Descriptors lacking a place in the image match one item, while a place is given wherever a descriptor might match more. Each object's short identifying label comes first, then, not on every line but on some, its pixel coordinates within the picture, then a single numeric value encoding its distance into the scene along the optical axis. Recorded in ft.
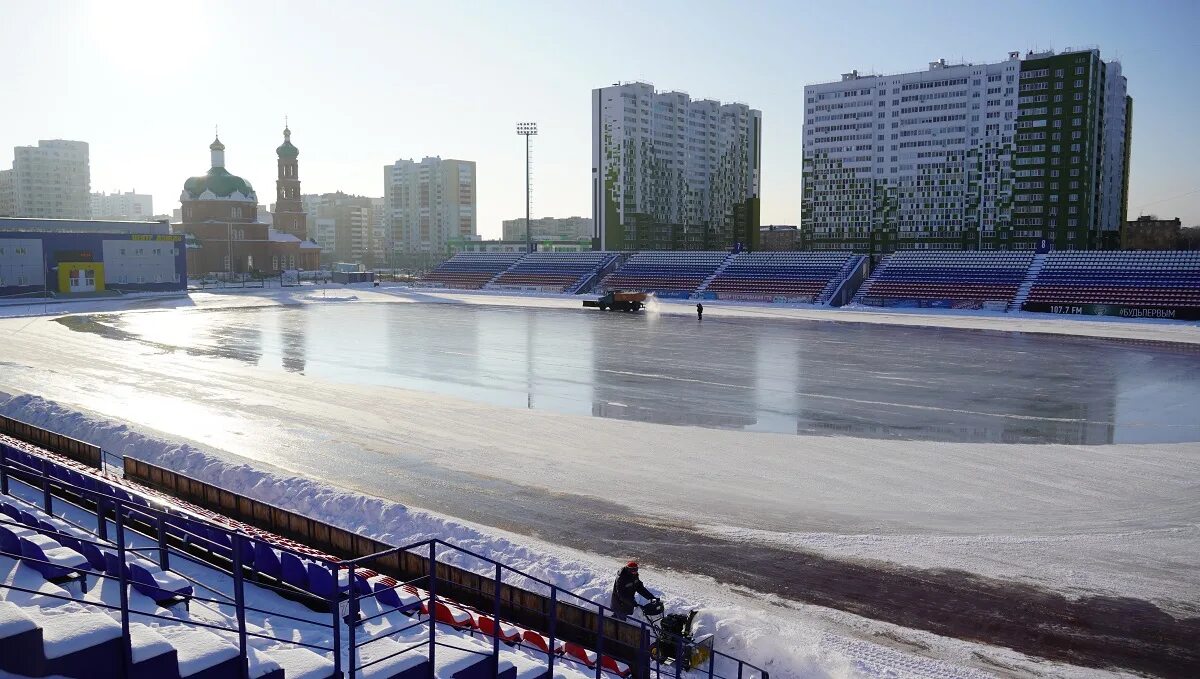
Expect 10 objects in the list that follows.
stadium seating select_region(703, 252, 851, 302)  237.45
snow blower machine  31.61
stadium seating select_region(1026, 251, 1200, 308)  182.19
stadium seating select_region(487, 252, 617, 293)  287.28
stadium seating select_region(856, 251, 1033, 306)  211.61
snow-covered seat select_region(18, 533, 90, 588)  25.22
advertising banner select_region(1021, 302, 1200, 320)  172.24
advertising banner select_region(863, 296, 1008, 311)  202.18
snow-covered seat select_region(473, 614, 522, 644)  31.60
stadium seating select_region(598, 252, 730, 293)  265.34
